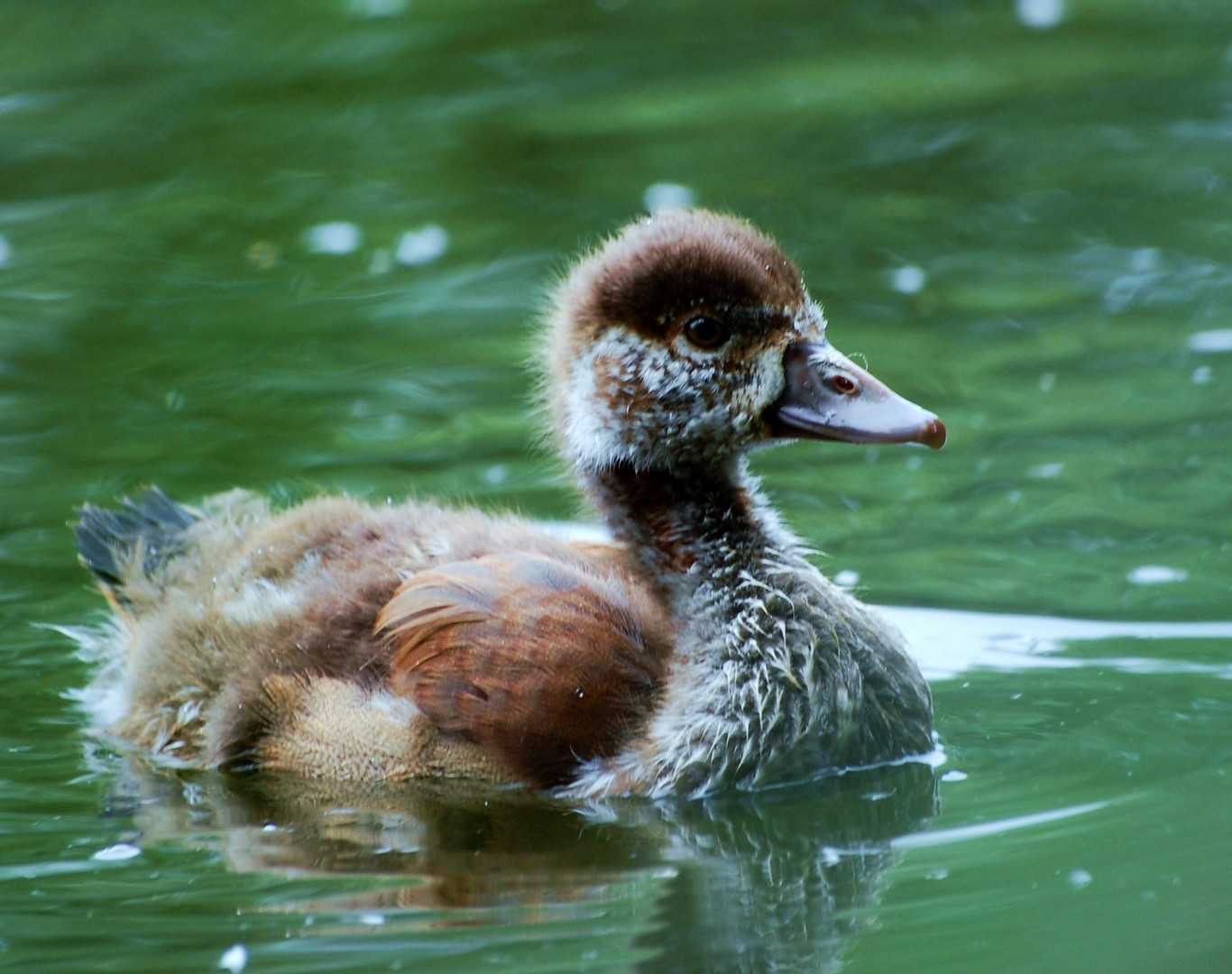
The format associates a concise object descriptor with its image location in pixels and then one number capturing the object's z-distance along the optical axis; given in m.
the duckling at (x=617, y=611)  10.75
